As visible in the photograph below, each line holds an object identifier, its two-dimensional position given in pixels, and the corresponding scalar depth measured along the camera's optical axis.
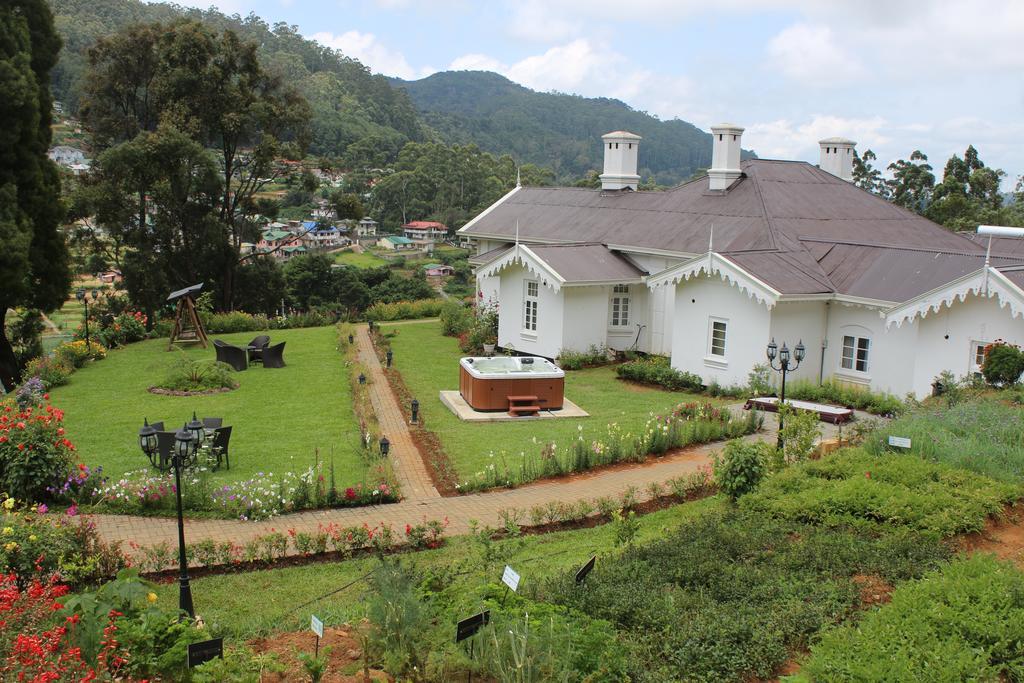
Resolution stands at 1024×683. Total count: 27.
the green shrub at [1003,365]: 16.64
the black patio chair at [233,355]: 22.91
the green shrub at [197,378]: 20.59
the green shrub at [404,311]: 33.84
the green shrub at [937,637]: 6.50
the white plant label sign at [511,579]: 7.48
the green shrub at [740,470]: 11.96
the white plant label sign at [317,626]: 6.87
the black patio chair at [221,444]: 14.28
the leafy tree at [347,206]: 35.75
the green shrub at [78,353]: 23.20
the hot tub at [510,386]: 18.64
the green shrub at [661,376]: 21.47
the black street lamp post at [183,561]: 8.59
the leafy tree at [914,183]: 46.12
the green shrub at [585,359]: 23.80
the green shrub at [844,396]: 18.28
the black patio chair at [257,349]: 24.08
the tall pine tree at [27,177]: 19.36
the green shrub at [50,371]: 20.83
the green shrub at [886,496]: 9.95
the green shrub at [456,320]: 29.47
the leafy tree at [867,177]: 49.12
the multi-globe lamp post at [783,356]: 14.11
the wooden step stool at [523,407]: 18.58
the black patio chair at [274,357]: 23.67
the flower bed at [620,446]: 14.01
